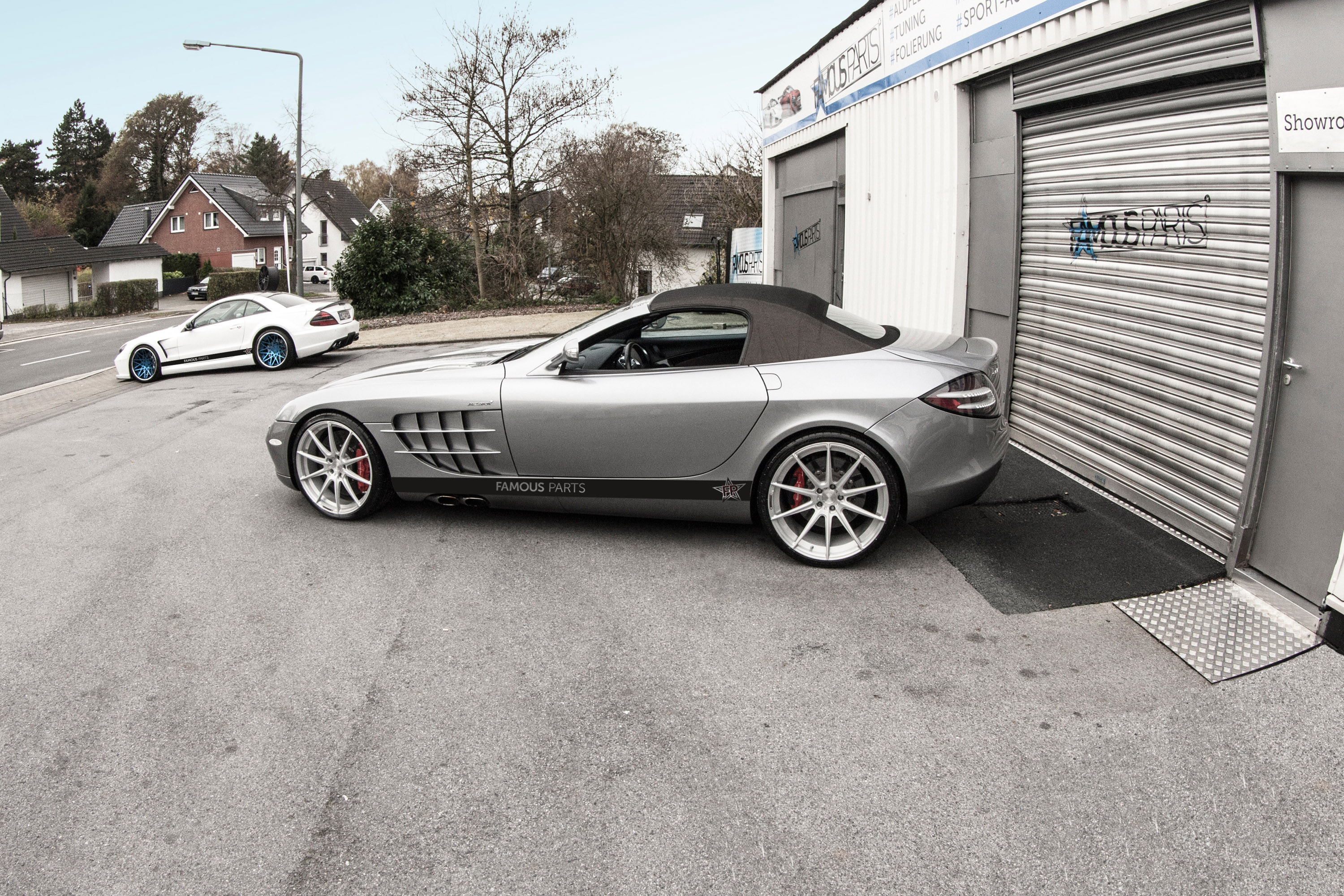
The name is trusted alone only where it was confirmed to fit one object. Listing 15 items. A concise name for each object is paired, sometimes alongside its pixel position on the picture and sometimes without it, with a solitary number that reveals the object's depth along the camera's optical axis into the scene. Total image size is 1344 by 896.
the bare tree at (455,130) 26.75
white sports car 15.68
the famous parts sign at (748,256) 16.45
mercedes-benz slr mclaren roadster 5.01
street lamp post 28.70
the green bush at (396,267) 26.83
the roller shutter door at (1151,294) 5.09
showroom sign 4.22
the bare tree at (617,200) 28.00
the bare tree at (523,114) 27.19
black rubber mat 4.78
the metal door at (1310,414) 4.33
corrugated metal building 4.52
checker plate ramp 4.04
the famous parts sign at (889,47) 7.66
